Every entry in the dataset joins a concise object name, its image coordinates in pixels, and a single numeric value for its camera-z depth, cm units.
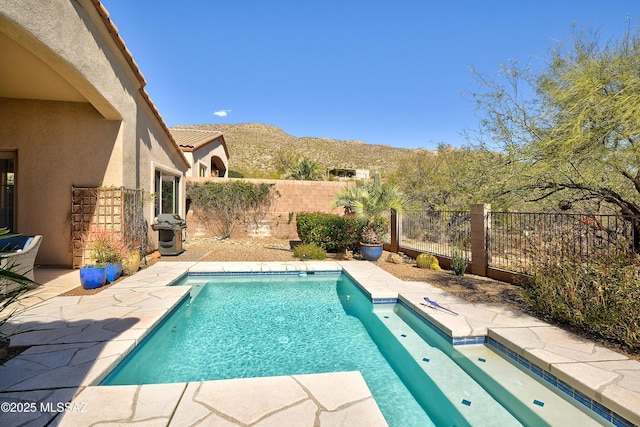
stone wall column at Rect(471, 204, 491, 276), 814
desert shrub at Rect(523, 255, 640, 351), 410
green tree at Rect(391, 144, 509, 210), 851
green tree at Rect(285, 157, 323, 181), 2358
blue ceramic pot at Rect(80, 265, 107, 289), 642
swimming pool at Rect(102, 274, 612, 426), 339
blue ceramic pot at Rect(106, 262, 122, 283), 703
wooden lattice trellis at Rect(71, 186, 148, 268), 807
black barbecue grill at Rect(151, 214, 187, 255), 1046
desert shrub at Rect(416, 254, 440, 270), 940
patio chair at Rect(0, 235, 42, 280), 537
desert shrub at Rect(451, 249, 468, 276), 848
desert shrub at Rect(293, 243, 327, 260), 1102
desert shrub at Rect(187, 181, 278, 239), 1550
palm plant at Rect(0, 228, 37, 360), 231
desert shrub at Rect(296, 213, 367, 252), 1169
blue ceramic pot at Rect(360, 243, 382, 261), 1065
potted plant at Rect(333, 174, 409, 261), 1055
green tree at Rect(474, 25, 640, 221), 441
